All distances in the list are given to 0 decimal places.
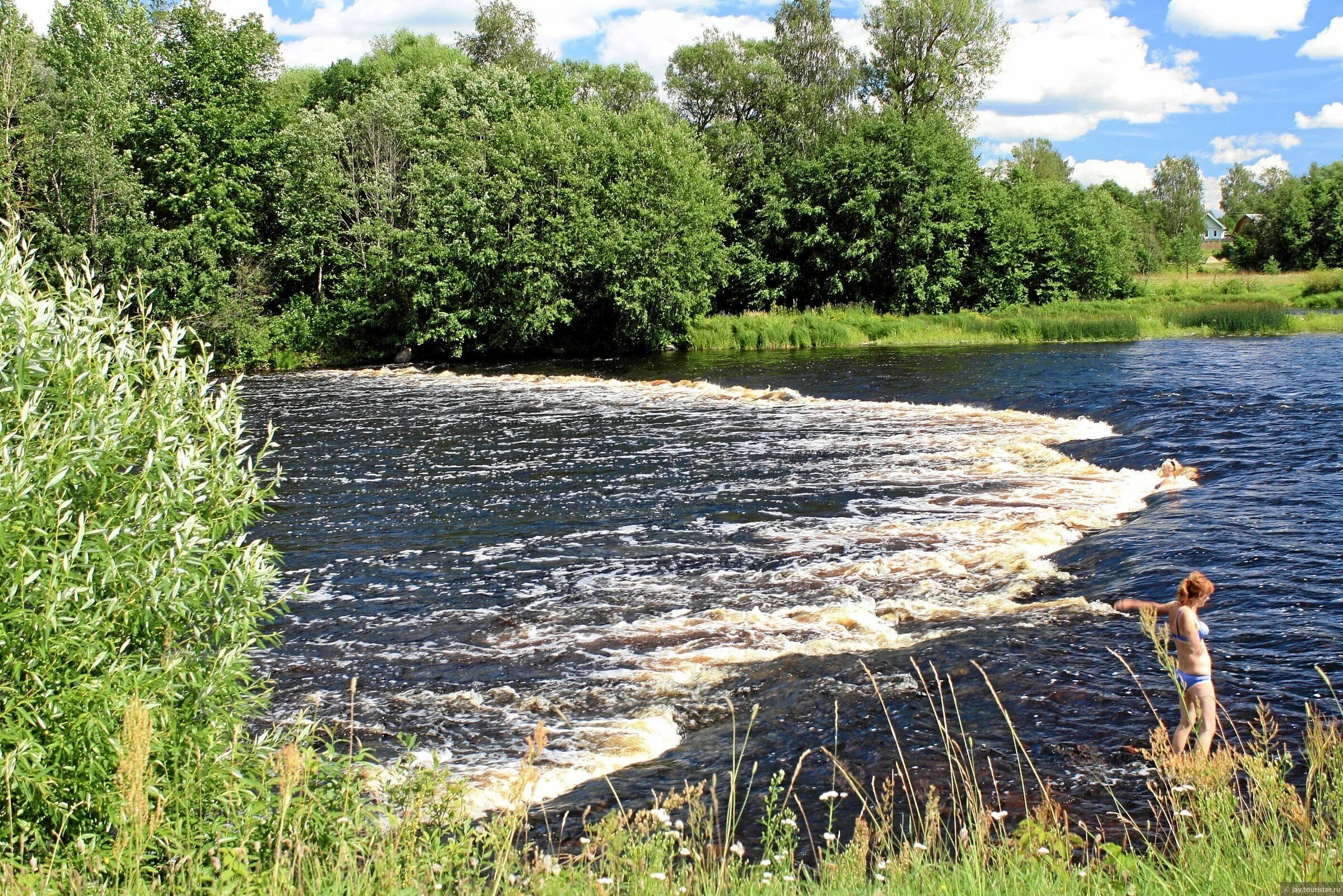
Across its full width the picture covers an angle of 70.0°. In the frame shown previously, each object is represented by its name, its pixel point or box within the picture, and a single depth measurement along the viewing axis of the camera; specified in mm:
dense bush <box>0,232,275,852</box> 4969
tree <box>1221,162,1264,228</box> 147125
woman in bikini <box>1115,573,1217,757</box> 7480
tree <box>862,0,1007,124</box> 57688
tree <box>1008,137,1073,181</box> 98125
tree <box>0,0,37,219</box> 39625
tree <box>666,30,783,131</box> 59969
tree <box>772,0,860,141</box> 60312
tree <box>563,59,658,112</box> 66125
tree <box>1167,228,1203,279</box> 91875
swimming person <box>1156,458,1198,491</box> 17250
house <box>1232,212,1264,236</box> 89250
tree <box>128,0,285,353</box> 43156
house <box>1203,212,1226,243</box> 168250
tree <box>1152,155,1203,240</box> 114812
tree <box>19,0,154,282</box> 39844
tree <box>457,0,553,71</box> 69500
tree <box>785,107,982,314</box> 51781
